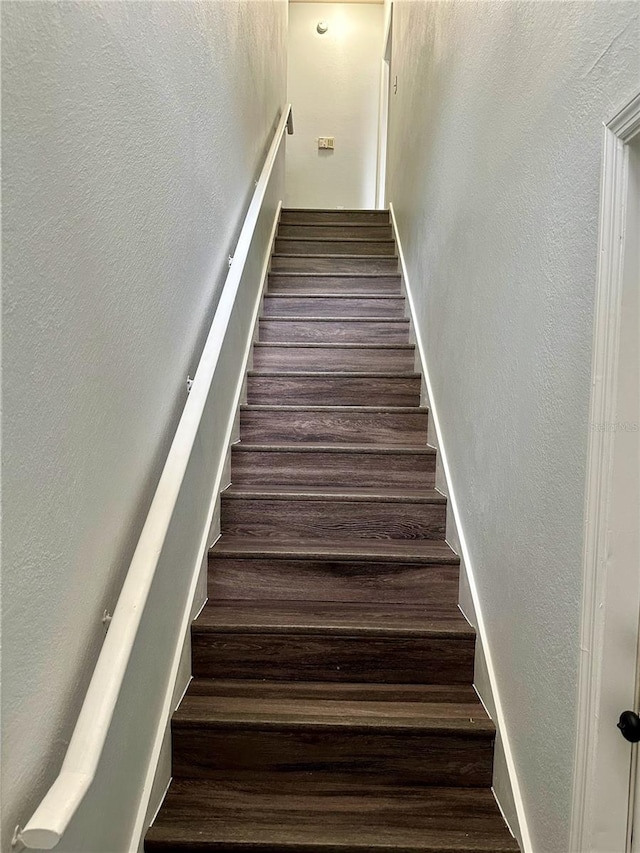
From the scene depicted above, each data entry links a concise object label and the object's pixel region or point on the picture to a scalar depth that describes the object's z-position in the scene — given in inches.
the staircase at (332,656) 56.7
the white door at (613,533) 39.2
